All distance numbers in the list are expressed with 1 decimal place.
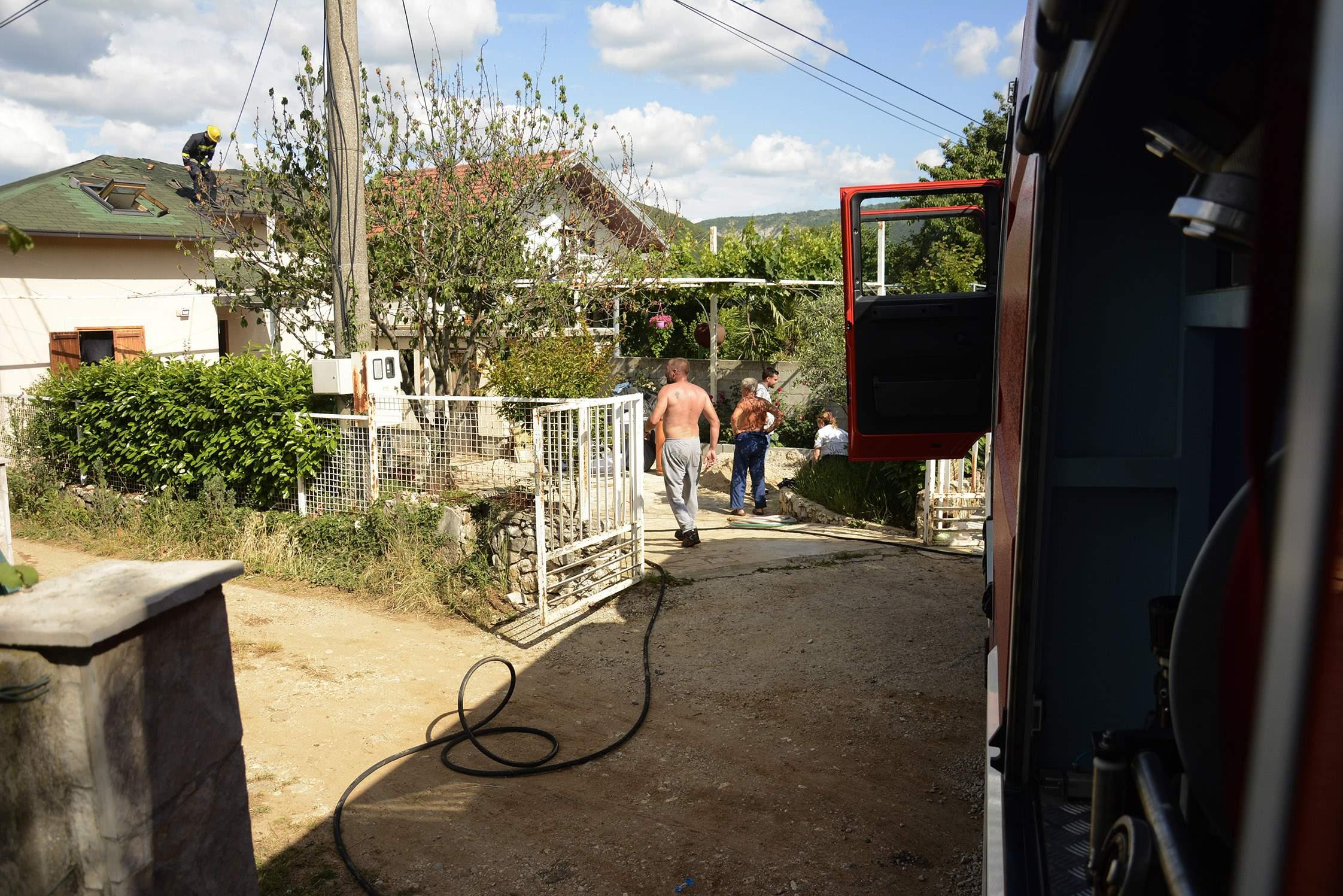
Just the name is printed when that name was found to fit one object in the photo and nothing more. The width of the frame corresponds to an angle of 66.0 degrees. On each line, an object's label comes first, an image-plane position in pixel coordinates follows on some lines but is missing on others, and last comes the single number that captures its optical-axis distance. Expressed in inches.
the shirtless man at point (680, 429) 377.4
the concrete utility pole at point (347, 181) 348.8
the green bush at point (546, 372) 443.2
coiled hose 198.1
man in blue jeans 465.1
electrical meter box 338.3
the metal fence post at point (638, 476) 316.8
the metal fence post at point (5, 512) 302.0
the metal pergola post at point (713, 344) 689.6
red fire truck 32.7
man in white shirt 486.0
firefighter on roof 430.3
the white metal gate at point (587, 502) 289.6
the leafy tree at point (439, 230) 412.5
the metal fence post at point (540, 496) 275.7
